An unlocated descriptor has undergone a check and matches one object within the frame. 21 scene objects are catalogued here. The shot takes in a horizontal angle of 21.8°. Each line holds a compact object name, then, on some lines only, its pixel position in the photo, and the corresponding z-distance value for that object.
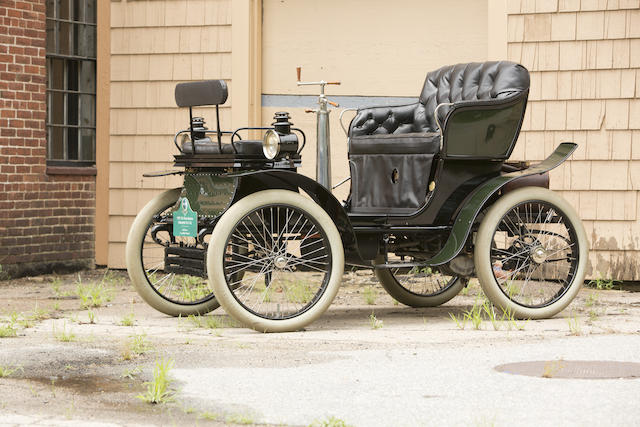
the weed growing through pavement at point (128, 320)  10.82
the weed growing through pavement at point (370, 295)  13.04
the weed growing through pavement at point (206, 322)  10.63
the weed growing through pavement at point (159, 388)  7.08
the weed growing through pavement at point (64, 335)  9.60
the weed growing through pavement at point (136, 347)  8.74
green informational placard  10.54
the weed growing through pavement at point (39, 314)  11.20
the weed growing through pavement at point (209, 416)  6.65
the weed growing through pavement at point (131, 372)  7.94
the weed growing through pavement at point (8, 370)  7.96
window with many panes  16.46
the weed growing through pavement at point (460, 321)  10.59
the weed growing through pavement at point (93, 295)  12.56
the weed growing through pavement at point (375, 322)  10.71
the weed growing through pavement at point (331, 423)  6.35
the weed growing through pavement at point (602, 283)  14.42
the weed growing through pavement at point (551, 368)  7.73
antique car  10.35
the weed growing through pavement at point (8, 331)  9.85
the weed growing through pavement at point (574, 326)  10.03
